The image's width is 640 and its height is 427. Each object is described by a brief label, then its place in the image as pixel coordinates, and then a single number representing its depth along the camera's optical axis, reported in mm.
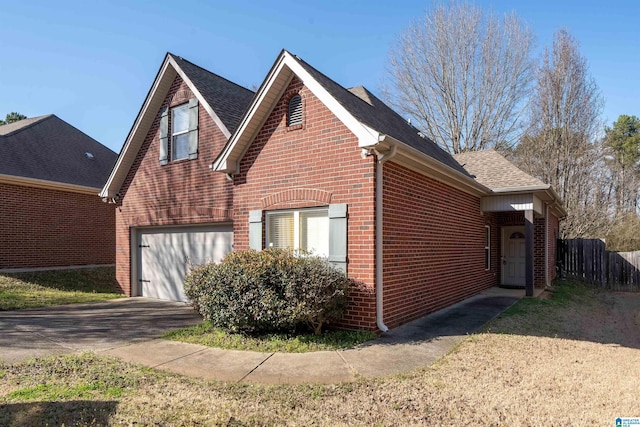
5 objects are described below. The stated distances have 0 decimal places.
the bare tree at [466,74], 24219
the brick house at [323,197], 7035
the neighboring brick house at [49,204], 13375
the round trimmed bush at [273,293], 6242
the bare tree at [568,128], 23016
